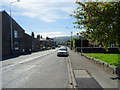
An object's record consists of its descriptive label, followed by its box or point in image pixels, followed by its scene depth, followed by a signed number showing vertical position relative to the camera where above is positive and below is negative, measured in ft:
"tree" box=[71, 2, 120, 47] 18.04 +4.72
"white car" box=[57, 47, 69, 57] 56.71 -5.38
